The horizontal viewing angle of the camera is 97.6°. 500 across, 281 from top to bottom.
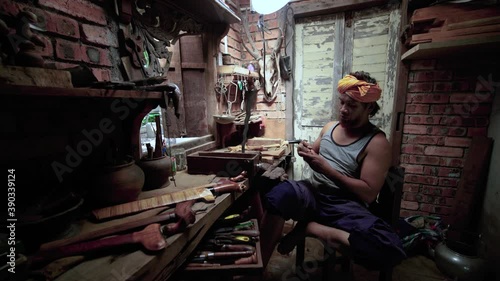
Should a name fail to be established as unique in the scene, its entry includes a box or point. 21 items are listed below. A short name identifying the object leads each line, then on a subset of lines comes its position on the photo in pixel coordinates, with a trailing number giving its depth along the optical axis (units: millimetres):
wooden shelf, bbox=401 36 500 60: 1821
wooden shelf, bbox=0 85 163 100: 631
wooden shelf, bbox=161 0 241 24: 1780
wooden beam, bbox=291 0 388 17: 2732
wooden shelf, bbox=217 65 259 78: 2426
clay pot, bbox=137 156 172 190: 1310
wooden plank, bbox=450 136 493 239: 2161
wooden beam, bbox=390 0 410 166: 2523
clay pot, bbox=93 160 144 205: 1021
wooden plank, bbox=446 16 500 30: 1818
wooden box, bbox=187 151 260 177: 1613
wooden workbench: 676
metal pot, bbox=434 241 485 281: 1833
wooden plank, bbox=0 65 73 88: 610
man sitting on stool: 1505
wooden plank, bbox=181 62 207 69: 2292
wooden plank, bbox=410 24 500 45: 1825
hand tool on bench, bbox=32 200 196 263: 719
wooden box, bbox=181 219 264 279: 1109
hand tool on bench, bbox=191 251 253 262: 1174
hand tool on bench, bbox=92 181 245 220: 996
